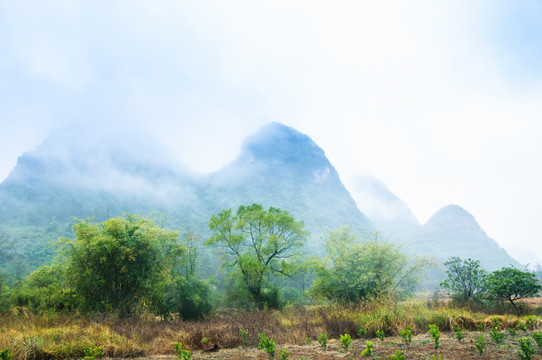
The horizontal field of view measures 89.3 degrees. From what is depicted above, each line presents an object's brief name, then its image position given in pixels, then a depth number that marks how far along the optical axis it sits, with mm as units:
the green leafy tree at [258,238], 23703
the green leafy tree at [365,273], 14875
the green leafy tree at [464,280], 13875
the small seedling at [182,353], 4810
